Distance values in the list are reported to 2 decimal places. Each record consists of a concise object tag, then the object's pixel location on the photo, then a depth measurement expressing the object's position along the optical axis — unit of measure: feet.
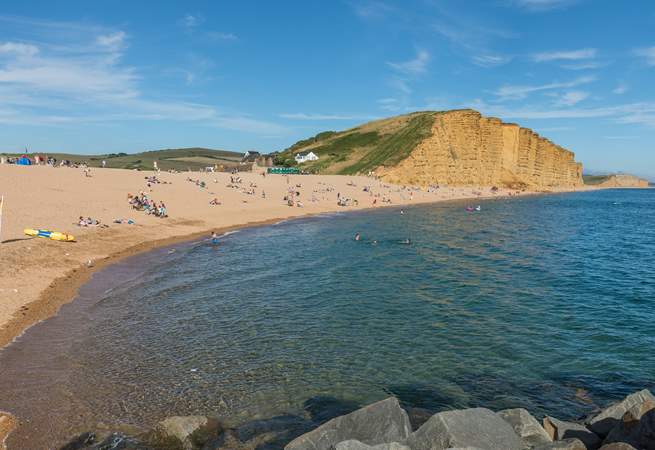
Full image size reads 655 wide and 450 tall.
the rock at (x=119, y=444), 29.77
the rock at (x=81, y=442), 29.96
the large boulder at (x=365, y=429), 26.03
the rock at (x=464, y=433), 24.09
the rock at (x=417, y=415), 32.14
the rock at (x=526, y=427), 26.96
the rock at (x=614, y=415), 28.53
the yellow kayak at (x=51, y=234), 87.10
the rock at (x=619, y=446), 22.64
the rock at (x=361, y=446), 22.39
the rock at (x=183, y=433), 29.86
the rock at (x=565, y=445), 23.47
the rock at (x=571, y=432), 27.48
